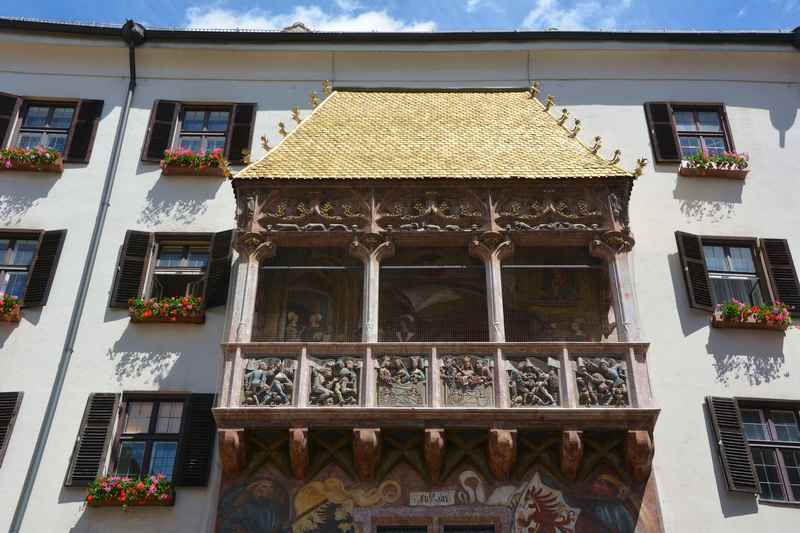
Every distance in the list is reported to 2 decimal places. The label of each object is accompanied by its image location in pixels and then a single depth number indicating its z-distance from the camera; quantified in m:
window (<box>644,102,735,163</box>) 17.34
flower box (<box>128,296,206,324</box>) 14.75
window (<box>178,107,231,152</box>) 17.88
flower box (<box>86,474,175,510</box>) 12.82
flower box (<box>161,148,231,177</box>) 16.89
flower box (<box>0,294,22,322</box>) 14.83
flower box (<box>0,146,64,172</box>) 16.80
